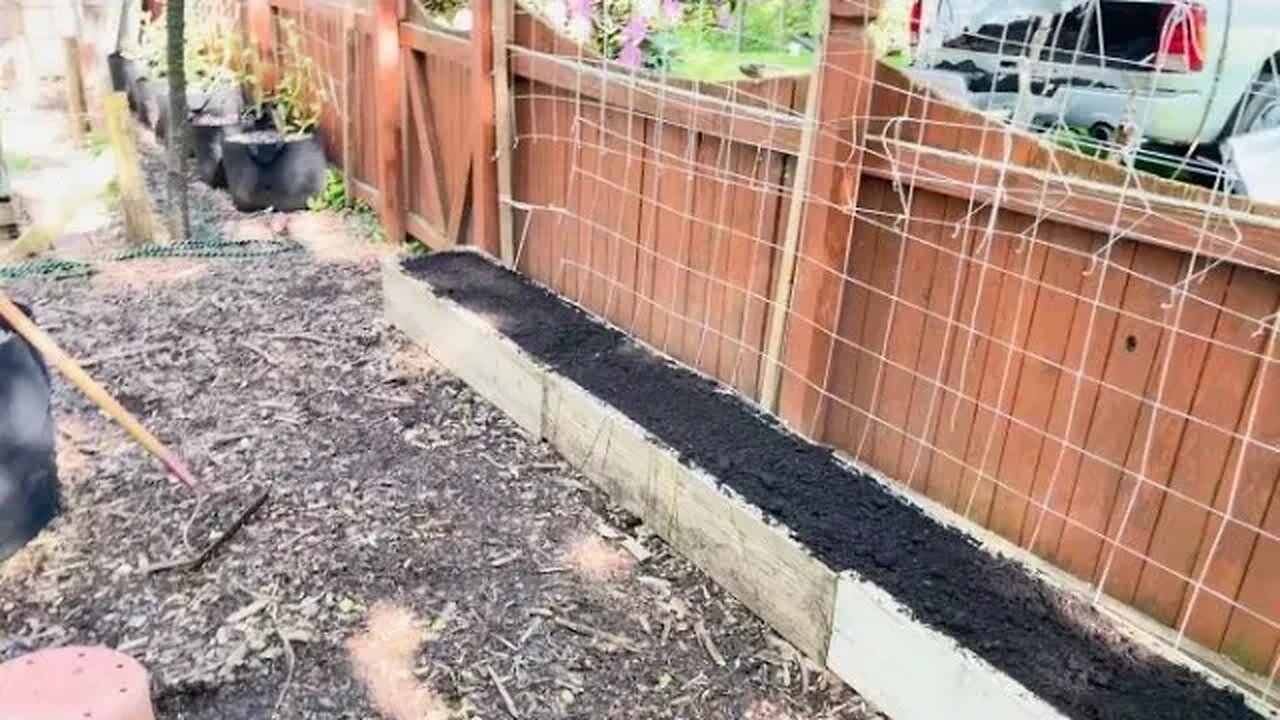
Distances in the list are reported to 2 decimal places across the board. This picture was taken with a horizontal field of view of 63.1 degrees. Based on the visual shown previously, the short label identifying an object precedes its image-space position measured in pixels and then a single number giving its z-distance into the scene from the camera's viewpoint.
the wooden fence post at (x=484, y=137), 4.68
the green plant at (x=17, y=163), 7.42
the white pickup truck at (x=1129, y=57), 4.75
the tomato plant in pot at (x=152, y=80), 8.34
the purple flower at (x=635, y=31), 5.20
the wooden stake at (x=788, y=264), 3.12
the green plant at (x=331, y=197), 6.88
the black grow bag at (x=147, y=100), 8.47
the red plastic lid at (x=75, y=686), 2.10
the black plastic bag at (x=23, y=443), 3.07
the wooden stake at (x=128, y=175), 5.65
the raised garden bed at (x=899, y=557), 2.38
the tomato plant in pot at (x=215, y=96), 7.26
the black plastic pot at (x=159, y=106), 8.17
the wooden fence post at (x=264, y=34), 7.86
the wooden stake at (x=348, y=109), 6.43
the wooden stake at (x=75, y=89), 7.72
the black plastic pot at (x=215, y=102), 7.57
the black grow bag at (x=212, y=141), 7.20
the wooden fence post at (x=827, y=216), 2.95
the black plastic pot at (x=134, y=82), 9.05
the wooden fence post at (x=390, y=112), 5.70
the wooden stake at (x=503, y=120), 4.59
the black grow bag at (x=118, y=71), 9.68
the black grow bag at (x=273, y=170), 6.62
